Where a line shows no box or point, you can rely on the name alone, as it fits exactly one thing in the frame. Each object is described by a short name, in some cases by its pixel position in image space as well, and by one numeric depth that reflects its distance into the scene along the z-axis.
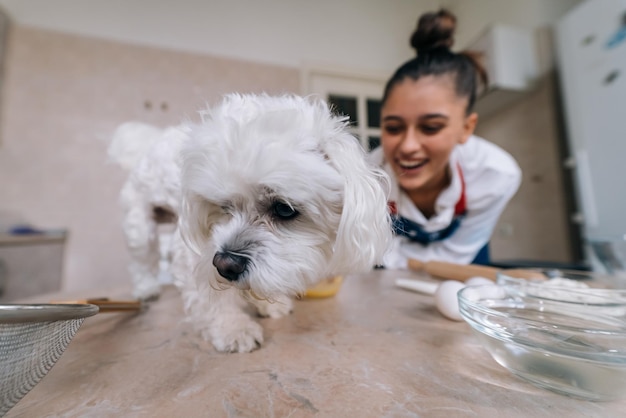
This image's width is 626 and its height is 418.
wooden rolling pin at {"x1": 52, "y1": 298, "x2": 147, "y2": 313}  0.43
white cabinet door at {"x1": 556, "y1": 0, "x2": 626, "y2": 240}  1.40
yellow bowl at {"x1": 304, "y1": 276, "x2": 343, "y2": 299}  0.61
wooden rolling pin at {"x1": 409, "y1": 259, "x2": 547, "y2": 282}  0.59
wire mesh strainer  0.21
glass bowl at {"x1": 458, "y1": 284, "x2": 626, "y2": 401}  0.25
